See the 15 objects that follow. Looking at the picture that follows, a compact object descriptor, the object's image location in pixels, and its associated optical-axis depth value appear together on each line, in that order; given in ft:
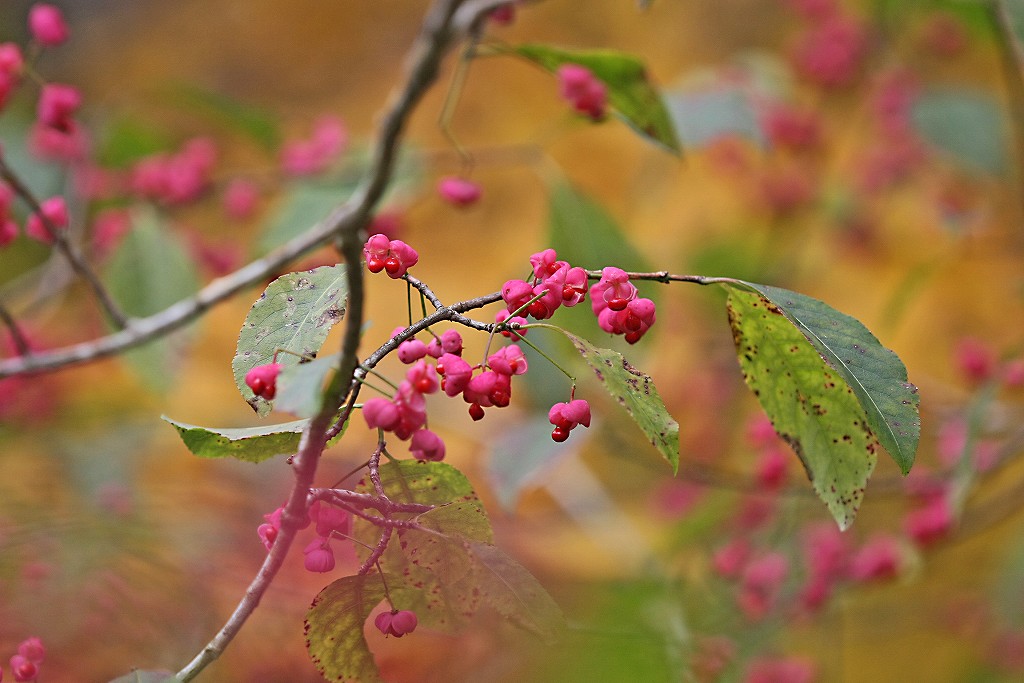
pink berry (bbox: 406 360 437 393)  4.47
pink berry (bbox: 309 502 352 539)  4.53
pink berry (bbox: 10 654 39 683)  4.55
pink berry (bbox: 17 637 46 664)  4.56
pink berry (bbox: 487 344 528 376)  4.56
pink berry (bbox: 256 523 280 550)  4.53
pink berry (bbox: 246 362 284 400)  4.50
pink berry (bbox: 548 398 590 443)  4.63
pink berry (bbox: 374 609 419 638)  4.52
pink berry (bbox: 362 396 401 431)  4.45
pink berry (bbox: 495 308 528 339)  4.56
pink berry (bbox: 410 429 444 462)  4.51
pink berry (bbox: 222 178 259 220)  8.49
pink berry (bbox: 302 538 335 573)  4.51
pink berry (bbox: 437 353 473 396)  4.52
